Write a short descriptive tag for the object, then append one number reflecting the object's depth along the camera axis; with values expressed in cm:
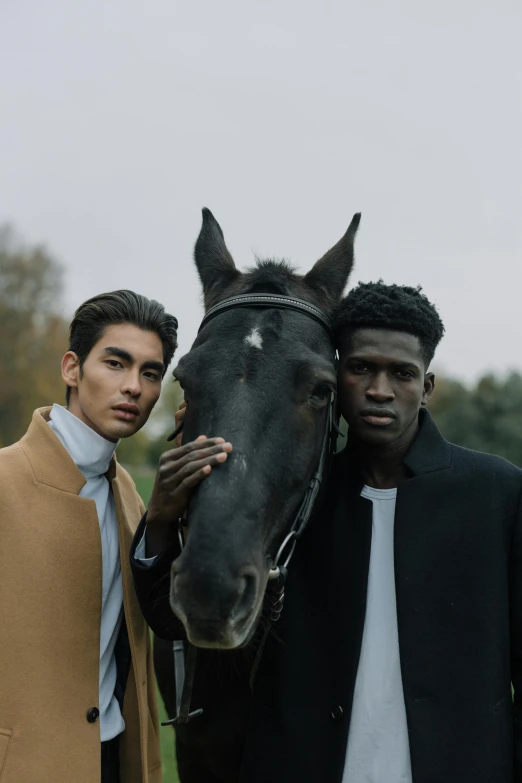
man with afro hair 291
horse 257
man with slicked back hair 309
